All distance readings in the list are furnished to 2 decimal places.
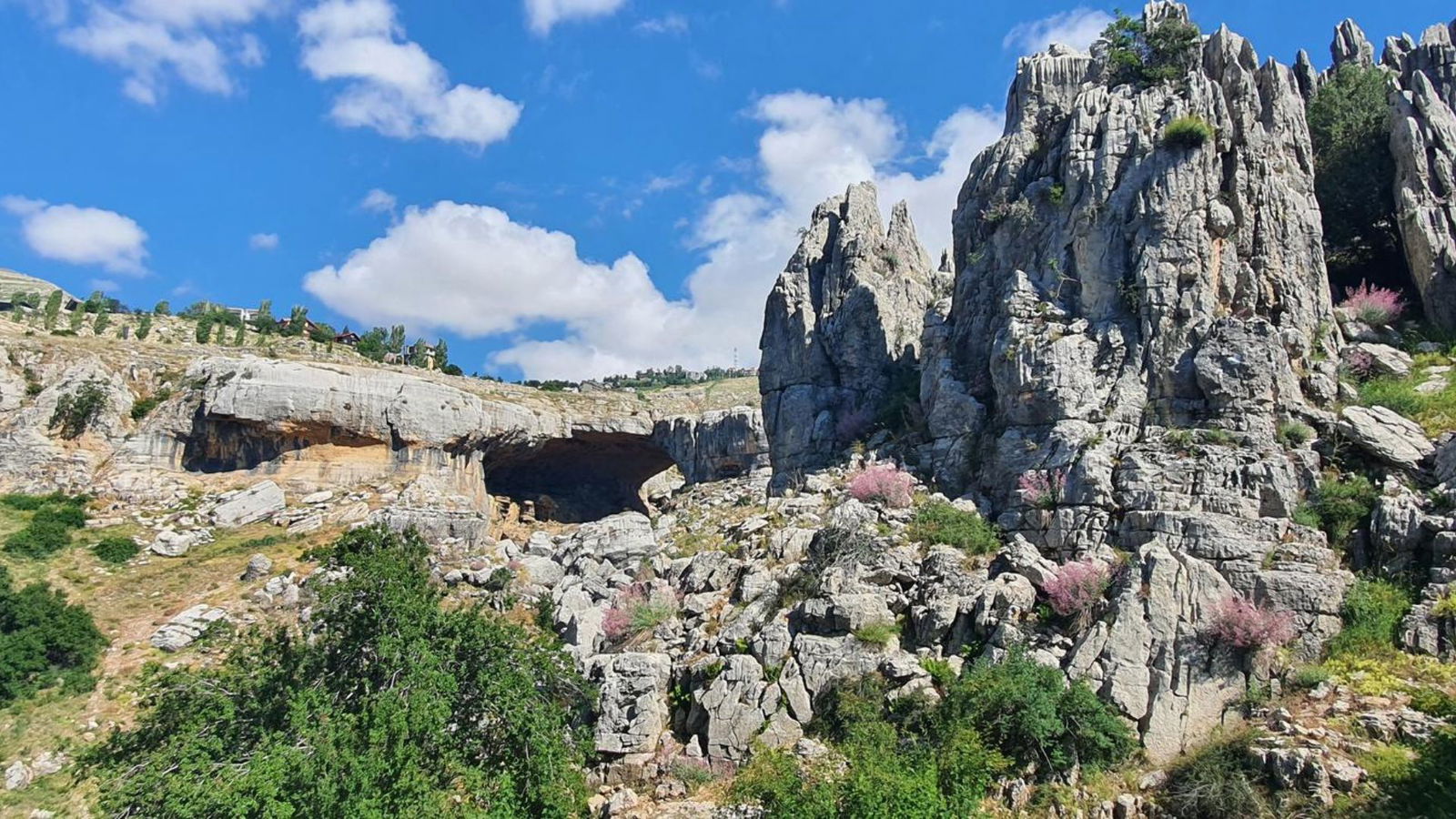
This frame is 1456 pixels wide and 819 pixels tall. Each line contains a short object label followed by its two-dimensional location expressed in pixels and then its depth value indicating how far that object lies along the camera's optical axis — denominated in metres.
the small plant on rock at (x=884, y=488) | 22.98
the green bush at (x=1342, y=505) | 17.38
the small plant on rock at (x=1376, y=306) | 23.64
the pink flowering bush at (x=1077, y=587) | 16.25
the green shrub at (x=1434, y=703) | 12.65
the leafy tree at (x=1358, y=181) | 27.95
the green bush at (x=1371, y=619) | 14.80
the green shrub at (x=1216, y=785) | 12.19
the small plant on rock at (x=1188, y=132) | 23.16
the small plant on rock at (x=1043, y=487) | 20.23
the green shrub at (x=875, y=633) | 16.73
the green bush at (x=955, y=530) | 19.89
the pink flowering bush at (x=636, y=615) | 19.39
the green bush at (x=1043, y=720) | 13.91
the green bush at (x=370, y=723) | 12.18
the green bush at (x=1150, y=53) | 27.44
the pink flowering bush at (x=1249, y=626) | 14.68
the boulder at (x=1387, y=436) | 18.31
